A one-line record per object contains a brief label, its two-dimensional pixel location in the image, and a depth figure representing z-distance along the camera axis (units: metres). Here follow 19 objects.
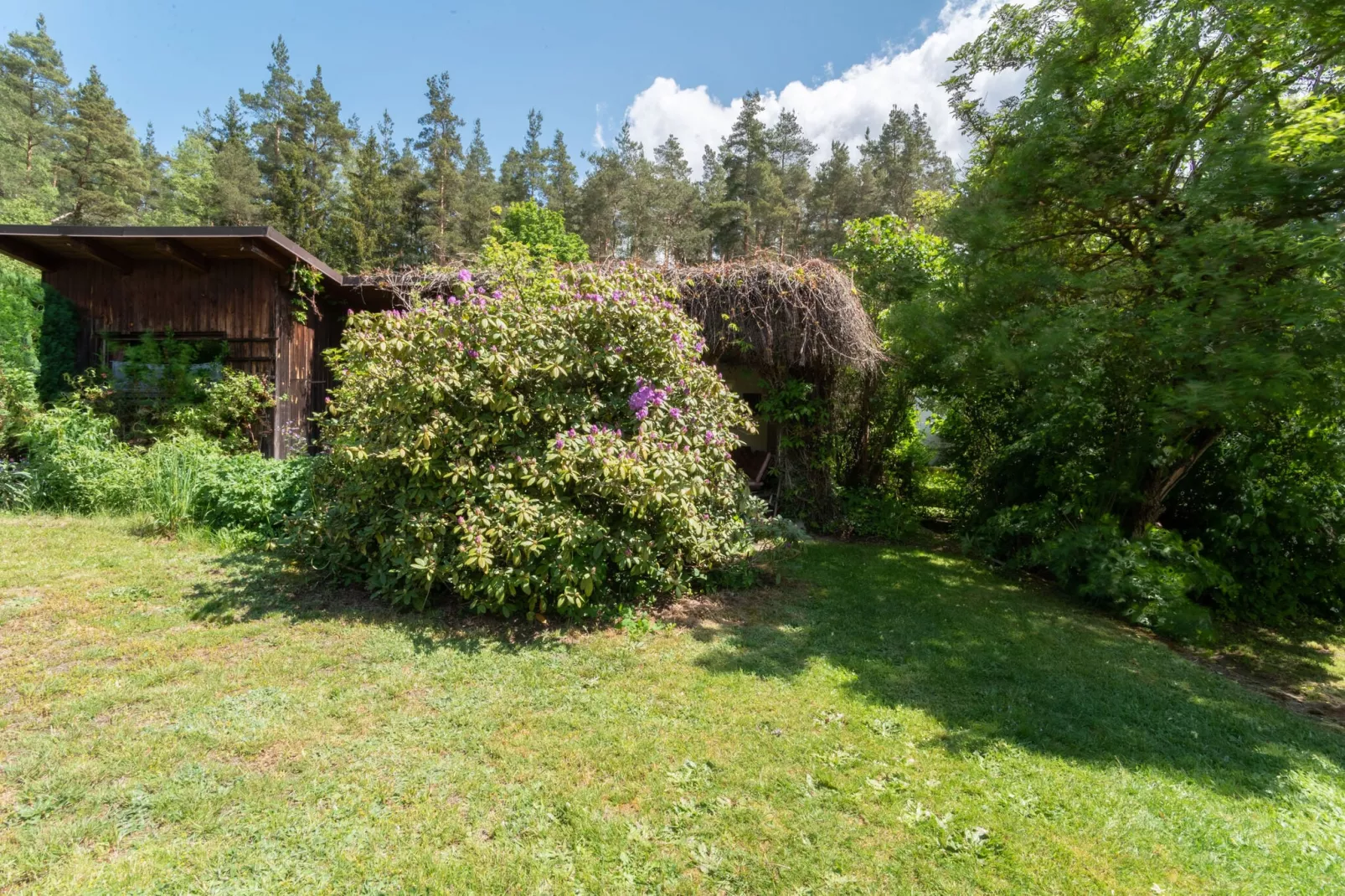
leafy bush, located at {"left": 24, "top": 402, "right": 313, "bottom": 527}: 6.07
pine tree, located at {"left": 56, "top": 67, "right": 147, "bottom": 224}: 24.41
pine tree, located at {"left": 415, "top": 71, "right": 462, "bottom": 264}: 25.05
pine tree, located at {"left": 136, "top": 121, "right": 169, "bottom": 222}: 27.73
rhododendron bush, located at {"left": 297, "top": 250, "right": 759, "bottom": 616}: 4.07
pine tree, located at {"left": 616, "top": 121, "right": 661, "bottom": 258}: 24.03
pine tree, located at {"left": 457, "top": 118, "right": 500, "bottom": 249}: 24.91
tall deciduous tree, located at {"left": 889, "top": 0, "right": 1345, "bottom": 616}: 3.87
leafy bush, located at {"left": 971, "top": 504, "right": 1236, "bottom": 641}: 5.19
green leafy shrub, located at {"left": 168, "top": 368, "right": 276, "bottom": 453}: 7.58
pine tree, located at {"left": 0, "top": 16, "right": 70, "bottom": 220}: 23.05
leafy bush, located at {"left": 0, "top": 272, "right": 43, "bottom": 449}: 7.25
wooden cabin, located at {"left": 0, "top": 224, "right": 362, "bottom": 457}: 8.20
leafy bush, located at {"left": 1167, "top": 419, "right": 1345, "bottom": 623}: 5.65
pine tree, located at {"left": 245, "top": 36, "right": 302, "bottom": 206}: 27.06
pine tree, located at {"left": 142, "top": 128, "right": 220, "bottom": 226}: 24.95
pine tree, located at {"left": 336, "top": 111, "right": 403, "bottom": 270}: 23.86
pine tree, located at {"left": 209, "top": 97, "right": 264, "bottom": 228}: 23.80
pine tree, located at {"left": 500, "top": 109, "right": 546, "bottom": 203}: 27.55
